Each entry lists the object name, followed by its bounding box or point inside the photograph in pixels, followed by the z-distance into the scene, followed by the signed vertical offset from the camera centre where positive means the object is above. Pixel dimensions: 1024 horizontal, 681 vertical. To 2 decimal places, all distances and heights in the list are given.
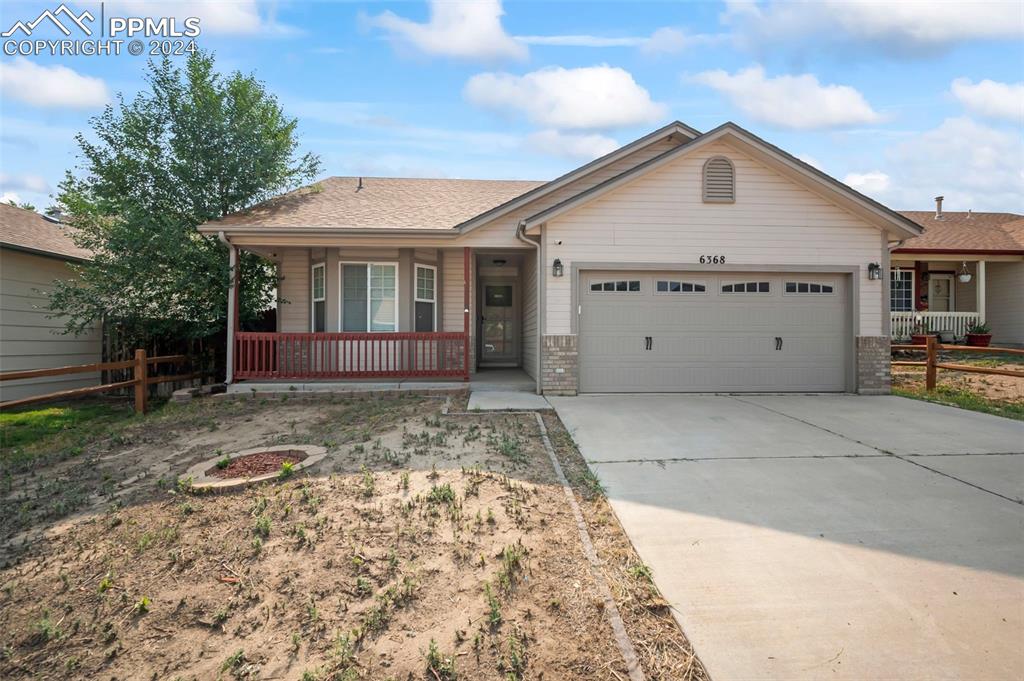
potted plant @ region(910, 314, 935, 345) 15.48 +0.04
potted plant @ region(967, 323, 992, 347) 15.78 -0.13
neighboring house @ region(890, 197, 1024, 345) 16.20 +1.84
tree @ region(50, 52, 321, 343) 10.11 +2.93
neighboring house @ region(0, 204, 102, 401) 9.91 +0.51
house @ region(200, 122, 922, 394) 9.29 +1.13
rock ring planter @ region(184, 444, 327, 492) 4.49 -1.30
